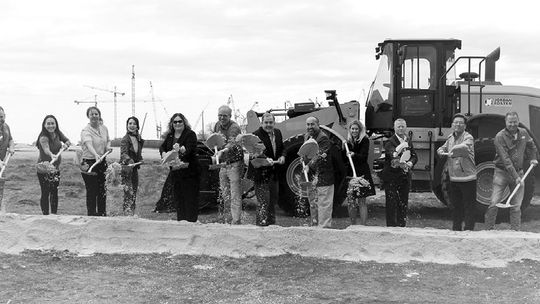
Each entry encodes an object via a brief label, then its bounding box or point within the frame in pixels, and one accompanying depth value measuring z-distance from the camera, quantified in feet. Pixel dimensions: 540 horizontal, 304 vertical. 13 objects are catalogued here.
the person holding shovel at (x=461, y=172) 24.02
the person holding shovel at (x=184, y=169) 24.59
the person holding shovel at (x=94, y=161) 26.14
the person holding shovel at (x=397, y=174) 24.50
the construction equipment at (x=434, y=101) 31.53
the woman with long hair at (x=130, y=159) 26.43
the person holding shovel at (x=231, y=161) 25.31
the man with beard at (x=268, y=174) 24.86
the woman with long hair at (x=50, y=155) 26.30
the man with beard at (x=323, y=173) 24.49
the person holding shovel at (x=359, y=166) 26.63
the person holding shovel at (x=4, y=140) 26.53
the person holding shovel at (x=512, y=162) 24.13
